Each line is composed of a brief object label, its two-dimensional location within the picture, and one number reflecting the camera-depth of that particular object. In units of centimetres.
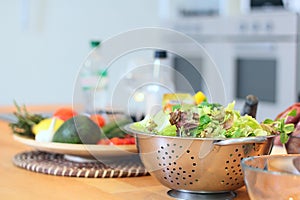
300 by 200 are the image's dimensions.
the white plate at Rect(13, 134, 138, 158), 144
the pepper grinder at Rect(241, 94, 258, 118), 144
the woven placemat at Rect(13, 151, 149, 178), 142
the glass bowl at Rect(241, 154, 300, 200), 101
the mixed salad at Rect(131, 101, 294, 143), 118
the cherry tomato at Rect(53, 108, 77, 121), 162
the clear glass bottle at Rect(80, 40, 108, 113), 191
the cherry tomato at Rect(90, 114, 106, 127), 151
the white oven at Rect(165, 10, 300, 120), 353
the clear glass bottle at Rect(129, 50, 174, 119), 143
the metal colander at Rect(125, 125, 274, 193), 116
